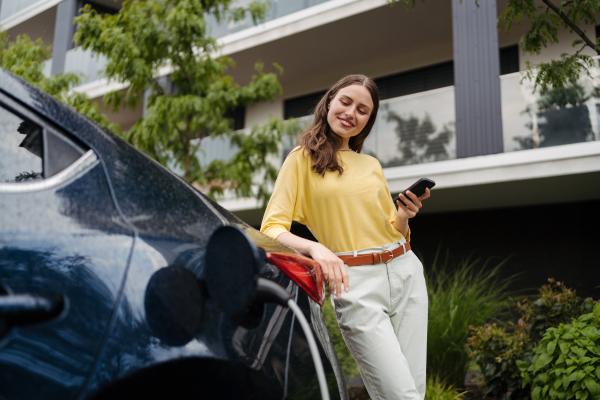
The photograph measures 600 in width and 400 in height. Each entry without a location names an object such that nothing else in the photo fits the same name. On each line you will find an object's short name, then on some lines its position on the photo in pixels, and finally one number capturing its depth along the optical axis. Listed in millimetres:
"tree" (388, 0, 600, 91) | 3125
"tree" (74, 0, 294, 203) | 6047
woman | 1556
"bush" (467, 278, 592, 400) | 3543
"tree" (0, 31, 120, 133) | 6379
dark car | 728
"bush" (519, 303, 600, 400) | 2686
